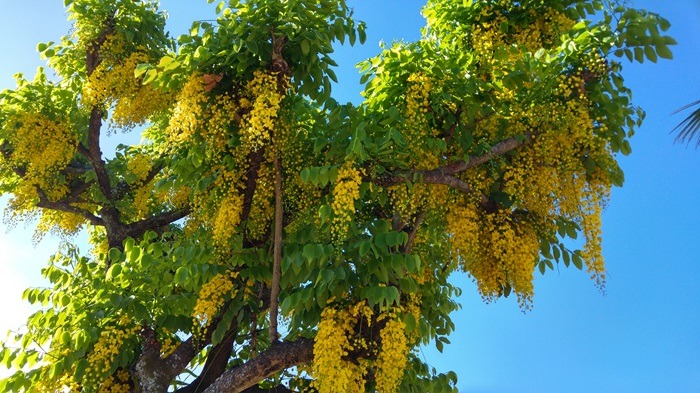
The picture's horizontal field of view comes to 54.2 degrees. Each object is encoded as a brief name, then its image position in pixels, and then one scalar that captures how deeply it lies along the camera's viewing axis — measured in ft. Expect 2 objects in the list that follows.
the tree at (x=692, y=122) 12.45
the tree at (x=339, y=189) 11.50
